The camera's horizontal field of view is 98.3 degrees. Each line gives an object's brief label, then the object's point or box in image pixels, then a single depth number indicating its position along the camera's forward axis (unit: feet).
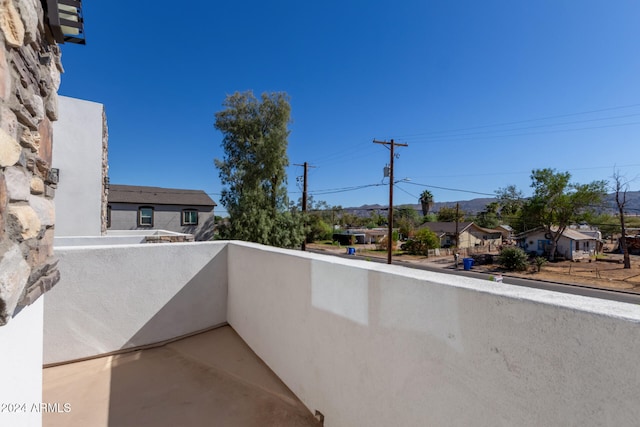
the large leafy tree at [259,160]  45.19
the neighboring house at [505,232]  120.90
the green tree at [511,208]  86.11
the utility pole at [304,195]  49.02
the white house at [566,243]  78.25
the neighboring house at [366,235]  118.11
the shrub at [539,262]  62.23
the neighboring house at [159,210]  57.31
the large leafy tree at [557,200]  69.87
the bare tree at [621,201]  63.26
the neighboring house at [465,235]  104.01
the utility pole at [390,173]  44.86
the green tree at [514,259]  62.64
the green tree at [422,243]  87.40
